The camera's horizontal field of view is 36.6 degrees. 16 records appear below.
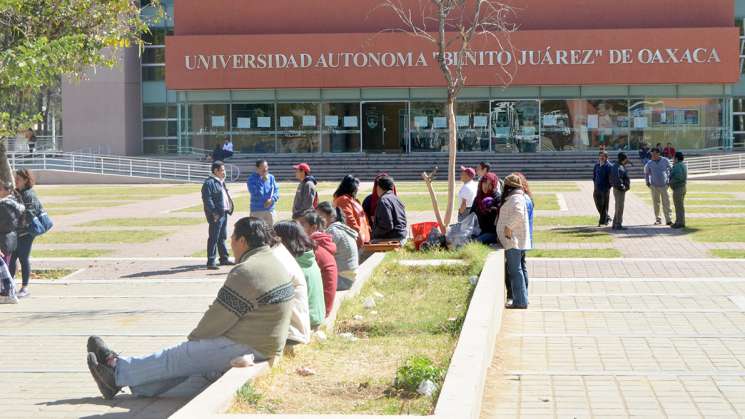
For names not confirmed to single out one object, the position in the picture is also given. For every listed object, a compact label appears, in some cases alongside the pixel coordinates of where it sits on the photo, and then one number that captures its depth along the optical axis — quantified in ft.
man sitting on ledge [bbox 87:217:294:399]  25.27
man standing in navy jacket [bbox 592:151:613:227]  74.13
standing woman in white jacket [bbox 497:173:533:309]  39.73
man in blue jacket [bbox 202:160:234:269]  55.31
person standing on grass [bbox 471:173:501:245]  51.70
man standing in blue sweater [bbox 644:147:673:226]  75.20
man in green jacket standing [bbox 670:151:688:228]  73.05
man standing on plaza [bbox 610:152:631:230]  72.54
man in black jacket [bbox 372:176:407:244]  52.70
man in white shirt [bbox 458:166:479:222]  56.65
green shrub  23.99
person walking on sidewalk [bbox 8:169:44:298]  46.47
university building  159.43
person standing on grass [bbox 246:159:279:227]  57.52
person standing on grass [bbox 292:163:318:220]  56.49
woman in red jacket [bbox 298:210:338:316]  33.12
